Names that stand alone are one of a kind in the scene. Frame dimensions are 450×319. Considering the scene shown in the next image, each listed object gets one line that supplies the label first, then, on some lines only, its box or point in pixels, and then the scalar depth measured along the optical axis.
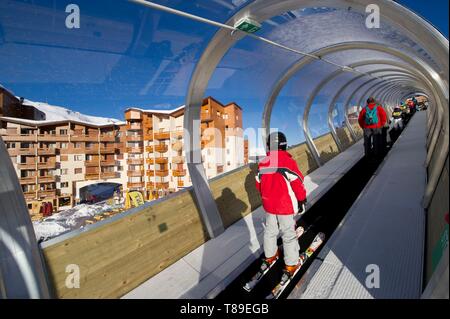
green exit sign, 3.06
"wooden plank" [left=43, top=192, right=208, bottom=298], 2.43
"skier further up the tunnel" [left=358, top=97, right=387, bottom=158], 7.13
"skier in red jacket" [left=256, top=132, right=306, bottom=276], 2.75
